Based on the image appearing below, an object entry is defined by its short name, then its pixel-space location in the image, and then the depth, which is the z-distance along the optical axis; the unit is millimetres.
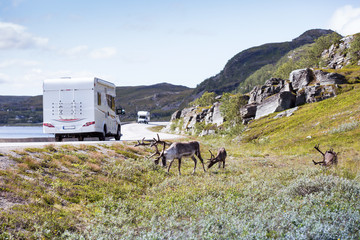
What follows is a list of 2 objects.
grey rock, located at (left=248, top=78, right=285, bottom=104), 75938
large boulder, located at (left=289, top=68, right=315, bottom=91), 69638
